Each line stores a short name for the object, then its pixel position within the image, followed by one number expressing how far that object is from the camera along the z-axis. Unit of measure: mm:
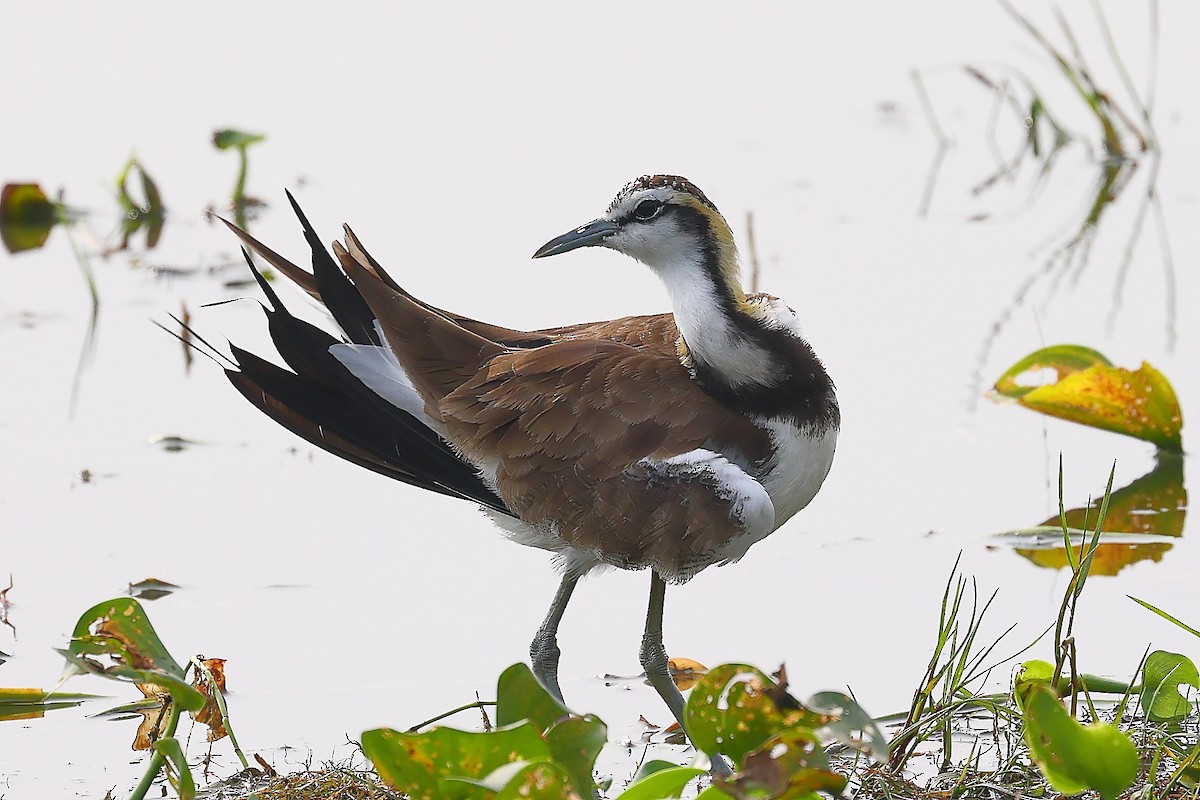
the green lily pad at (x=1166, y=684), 7594
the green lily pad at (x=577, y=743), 6312
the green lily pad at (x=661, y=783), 5855
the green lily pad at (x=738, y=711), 6352
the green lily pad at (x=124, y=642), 6645
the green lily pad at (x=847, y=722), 6191
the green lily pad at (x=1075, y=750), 6305
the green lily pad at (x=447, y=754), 6027
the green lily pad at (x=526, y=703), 6582
